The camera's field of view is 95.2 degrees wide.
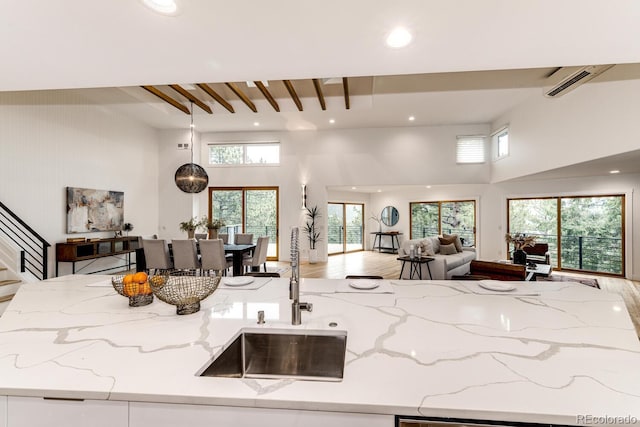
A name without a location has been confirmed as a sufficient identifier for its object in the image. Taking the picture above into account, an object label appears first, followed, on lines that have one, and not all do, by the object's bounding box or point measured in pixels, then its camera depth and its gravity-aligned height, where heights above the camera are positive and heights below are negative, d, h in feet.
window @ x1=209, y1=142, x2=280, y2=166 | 26.32 +5.74
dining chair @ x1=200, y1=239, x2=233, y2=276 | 14.97 -1.99
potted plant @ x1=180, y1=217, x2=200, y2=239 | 17.25 -0.70
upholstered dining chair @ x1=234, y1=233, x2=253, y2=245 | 20.90 -1.61
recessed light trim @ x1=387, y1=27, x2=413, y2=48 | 5.60 +3.57
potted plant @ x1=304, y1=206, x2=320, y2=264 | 25.82 -1.26
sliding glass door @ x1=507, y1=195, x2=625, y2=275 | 20.76 -0.72
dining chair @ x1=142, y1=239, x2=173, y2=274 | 15.37 -2.02
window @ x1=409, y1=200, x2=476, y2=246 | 28.35 -0.16
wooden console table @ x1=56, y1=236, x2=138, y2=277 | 16.61 -2.05
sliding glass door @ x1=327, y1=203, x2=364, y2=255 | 32.78 -1.18
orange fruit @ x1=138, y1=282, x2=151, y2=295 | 5.10 -1.27
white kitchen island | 2.55 -1.57
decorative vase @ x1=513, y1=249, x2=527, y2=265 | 16.26 -2.22
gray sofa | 17.63 -2.84
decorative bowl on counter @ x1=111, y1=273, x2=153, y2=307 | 5.03 -1.26
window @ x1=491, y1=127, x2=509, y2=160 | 21.84 +5.85
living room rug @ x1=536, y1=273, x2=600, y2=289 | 15.15 -3.40
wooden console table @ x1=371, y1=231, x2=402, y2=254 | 32.98 -2.61
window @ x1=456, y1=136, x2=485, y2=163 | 24.49 +5.74
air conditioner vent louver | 11.51 +6.02
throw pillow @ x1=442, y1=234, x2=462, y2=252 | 22.11 -1.79
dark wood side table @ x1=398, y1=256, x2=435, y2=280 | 17.01 -2.95
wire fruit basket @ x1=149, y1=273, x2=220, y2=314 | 4.63 -1.19
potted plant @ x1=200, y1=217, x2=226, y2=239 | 17.46 -0.69
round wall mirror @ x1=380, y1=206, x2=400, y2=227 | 33.86 +0.14
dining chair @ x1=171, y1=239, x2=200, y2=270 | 15.15 -1.96
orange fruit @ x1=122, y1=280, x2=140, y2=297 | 5.03 -1.26
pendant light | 17.88 +2.39
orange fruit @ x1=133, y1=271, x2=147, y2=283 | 5.11 -1.08
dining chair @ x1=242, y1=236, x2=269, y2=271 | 17.54 -2.39
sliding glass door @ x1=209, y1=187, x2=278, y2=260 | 26.61 +0.61
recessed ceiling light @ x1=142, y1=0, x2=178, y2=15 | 4.82 +3.54
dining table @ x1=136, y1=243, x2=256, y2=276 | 16.25 -2.29
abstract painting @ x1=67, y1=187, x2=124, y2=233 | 18.00 +0.40
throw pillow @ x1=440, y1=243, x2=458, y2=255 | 20.75 -2.27
